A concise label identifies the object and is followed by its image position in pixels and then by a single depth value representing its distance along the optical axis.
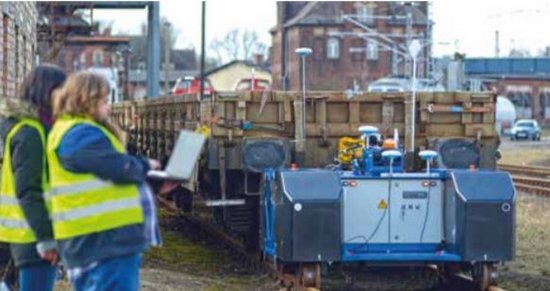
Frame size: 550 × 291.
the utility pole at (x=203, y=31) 27.22
